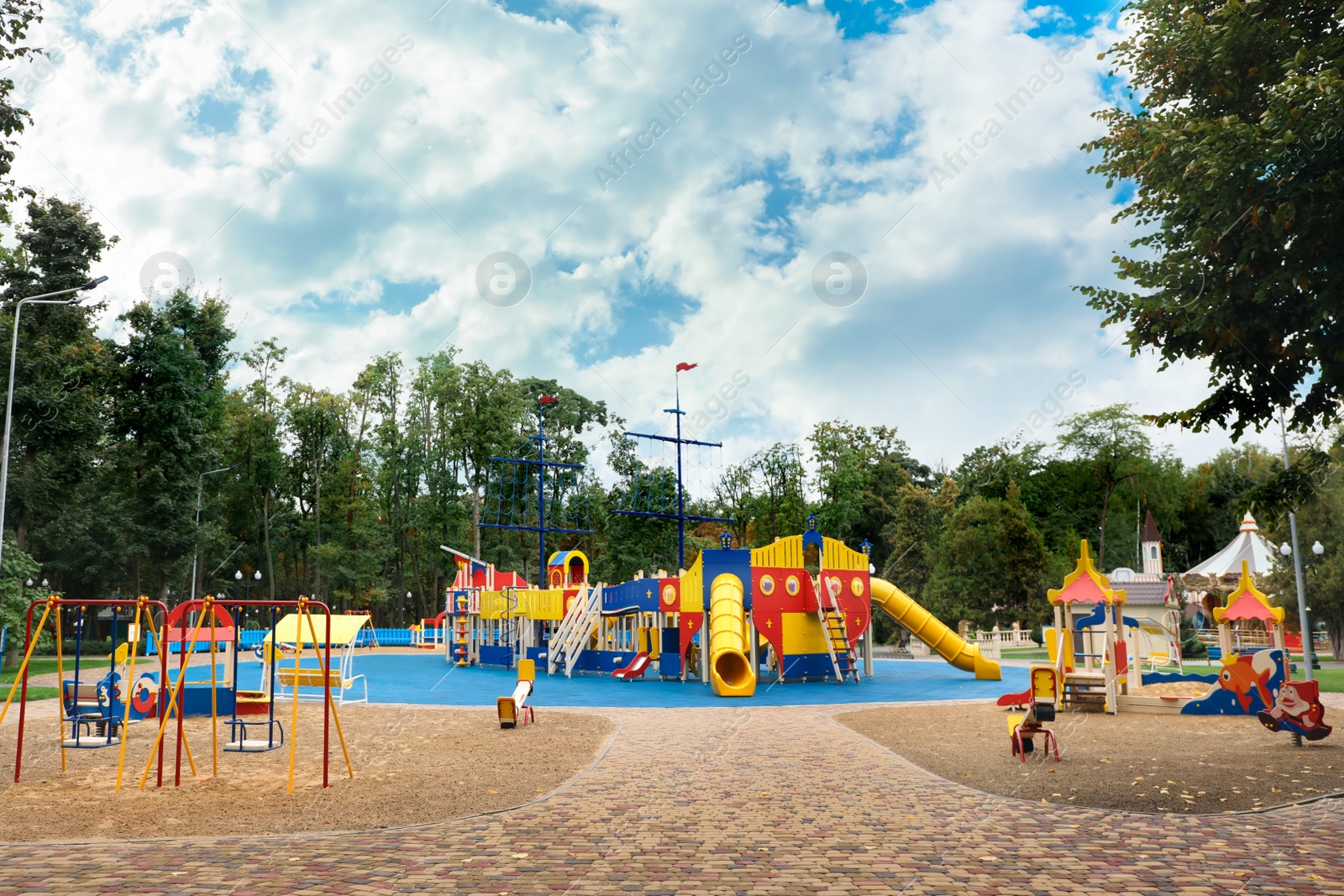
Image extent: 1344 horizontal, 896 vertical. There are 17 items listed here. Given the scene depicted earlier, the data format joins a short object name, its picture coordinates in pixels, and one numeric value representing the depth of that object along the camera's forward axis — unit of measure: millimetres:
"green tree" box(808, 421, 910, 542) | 53938
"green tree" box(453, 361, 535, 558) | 55562
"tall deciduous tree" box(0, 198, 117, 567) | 28375
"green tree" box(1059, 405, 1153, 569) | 56906
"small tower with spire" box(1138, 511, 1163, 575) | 42156
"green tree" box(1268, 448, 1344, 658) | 28672
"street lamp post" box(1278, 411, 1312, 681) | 23456
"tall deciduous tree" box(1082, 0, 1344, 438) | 8641
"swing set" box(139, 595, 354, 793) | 9984
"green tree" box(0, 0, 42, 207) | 14531
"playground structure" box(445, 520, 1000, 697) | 24188
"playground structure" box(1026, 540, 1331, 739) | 15391
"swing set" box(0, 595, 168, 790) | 10320
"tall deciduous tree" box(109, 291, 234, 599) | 38500
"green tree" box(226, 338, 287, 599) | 55062
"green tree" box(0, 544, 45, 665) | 25312
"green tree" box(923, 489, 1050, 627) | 41625
